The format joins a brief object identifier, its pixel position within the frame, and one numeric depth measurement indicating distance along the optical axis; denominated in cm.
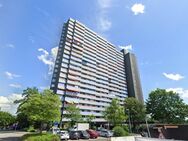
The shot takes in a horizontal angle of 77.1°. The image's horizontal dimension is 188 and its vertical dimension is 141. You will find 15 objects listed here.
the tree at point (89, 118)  5136
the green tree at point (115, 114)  3699
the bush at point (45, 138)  1473
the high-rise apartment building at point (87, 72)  5502
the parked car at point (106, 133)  2522
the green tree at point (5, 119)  5625
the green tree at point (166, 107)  3790
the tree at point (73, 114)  4021
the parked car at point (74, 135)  2146
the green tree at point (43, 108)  1841
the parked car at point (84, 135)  2207
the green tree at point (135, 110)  4987
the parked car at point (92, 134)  2311
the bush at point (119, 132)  2133
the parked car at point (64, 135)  2055
